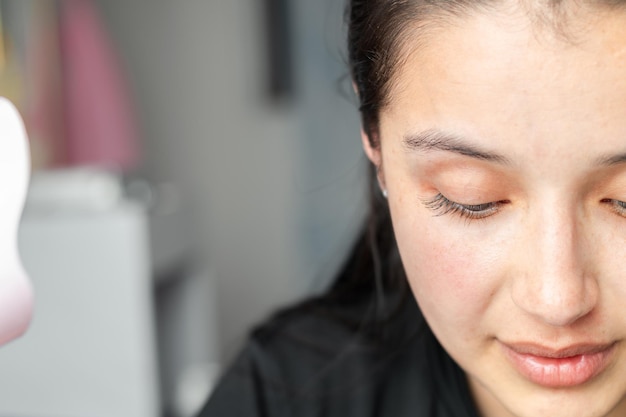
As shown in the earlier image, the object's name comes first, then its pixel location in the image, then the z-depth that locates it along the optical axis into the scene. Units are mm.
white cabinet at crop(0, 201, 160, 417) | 1346
